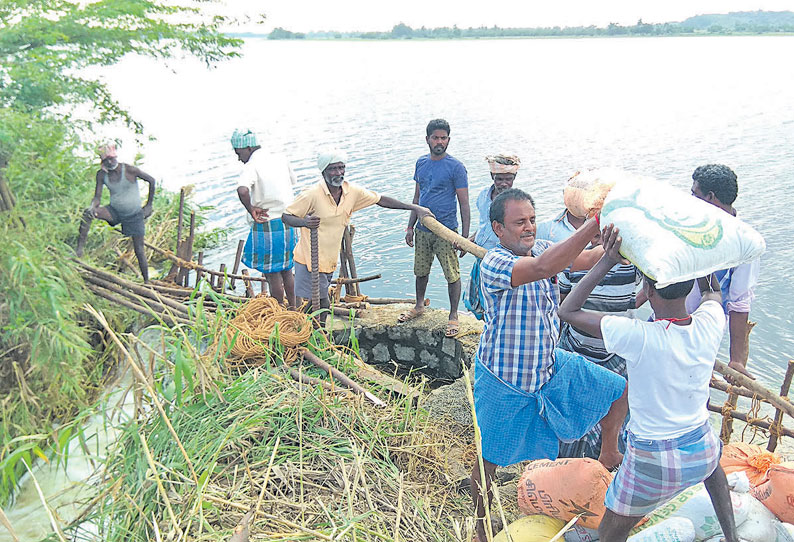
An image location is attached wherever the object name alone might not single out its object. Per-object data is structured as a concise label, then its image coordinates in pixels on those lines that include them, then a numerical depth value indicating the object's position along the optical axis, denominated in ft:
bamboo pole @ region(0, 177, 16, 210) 16.38
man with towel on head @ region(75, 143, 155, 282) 20.33
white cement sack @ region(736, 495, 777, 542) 8.45
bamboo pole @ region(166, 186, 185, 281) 22.95
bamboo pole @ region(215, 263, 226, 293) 23.11
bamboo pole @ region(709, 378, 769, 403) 10.36
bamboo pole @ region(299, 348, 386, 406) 11.48
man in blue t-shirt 16.33
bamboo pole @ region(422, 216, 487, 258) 10.74
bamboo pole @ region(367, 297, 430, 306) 20.14
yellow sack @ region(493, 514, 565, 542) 8.84
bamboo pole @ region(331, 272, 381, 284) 19.73
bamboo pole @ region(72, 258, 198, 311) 16.75
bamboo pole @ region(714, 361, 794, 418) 9.45
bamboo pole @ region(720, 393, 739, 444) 10.84
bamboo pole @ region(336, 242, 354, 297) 20.75
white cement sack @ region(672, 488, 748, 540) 8.60
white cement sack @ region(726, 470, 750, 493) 8.87
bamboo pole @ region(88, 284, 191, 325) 15.65
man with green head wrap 15.55
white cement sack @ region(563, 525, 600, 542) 8.92
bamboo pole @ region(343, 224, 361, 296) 20.25
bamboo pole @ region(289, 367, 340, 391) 11.42
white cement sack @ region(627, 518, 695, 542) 8.27
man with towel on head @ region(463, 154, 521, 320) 13.50
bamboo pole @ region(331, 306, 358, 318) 18.40
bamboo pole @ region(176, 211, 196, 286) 23.09
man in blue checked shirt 8.70
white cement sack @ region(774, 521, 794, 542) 8.40
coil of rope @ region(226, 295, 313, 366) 12.36
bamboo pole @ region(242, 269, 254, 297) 20.79
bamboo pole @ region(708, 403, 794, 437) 10.23
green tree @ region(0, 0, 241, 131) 23.12
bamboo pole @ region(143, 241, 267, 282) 21.27
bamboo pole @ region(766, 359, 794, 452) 10.23
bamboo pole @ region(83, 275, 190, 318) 15.67
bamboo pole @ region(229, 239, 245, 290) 24.45
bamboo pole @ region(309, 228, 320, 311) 14.08
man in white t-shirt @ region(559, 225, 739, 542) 7.00
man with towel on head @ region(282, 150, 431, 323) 14.34
